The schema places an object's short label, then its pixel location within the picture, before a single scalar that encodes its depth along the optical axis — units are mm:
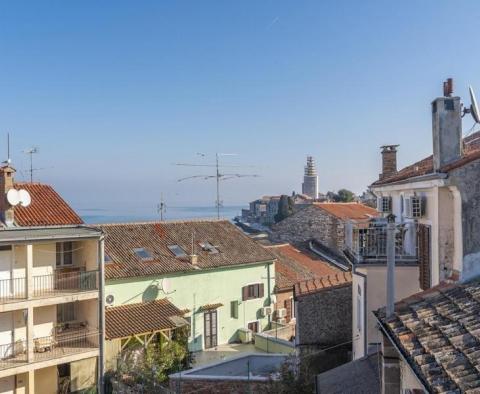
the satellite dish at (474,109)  9922
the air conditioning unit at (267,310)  28875
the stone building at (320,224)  35750
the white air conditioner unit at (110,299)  23000
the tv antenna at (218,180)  35969
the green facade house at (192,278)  23656
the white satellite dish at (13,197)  20438
